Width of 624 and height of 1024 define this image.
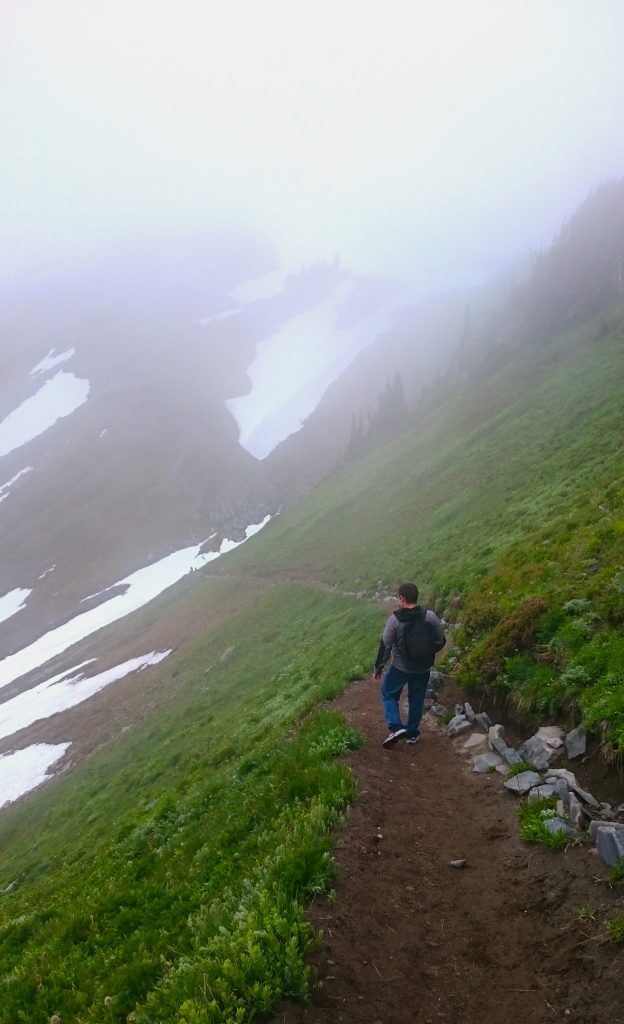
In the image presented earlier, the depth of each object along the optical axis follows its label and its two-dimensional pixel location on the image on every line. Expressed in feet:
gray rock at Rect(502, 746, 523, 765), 31.19
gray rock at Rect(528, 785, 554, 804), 26.44
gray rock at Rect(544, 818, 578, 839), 23.39
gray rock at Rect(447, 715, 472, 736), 37.78
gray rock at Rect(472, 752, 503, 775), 32.12
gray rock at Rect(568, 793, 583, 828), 23.79
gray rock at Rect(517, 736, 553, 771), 29.37
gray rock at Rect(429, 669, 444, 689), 44.78
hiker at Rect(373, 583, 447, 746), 35.94
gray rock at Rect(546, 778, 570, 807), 25.60
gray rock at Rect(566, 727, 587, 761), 28.40
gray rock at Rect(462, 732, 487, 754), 35.12
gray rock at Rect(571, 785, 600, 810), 24.59
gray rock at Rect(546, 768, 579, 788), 26.17
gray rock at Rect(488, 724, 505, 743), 34.50
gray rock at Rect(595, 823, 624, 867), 20.79
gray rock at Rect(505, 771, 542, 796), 28.02
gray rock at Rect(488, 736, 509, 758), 32.76
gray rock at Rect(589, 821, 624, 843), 22.06
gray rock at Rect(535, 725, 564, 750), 29.91
